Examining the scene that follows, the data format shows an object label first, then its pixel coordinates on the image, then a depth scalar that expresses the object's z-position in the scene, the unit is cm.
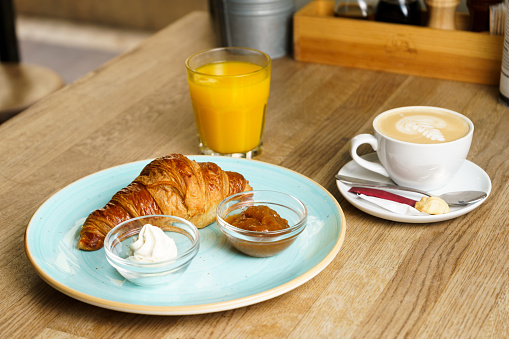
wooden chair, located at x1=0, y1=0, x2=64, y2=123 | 187
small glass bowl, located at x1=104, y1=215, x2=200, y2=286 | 76
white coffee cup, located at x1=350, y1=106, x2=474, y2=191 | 94
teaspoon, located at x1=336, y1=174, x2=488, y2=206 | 94
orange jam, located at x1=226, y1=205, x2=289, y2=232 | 84
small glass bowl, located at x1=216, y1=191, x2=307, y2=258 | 81
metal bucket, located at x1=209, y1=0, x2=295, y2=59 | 160
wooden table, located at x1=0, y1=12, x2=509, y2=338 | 74
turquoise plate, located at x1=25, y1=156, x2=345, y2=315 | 74
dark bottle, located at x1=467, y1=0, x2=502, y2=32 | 147
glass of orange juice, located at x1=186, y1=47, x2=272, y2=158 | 111
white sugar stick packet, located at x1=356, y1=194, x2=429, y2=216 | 93
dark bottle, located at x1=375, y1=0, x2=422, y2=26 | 154
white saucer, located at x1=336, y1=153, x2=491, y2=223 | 91
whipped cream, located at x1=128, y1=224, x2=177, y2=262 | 77
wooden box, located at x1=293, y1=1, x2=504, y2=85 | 143
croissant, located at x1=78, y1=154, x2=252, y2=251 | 87
